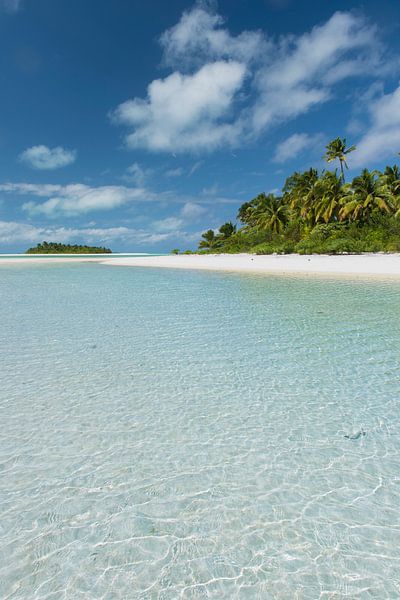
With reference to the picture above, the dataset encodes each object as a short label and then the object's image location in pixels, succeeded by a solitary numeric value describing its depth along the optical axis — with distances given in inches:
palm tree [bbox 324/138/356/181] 1446.9
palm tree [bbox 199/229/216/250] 2065.7
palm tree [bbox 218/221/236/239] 2071.5
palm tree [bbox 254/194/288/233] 1637.6
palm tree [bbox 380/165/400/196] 1374.3
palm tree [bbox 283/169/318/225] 1440.7
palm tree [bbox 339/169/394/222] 1213.1
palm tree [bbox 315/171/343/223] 1327.5
